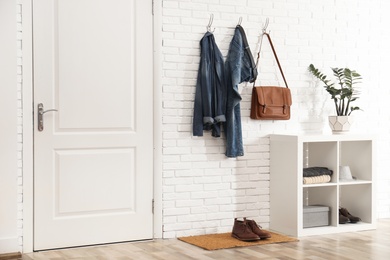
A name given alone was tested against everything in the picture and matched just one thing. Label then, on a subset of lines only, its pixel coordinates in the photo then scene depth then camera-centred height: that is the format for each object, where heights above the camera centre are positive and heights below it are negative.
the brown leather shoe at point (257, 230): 5.47 -0.83
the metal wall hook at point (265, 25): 5.97 +0.85
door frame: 4.99 -0.04
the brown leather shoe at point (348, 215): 6.03 -0.77
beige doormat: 5.27 -0.89
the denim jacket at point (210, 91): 5.59 +0.27
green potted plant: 5.96 +0.28
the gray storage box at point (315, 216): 5.79 -0.75
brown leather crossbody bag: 5.86 +0.19
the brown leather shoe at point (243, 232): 5.41 -0.83
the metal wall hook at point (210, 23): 5.71 +0.82
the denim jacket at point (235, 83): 5.66 +0.33
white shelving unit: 5.66 -0.47
